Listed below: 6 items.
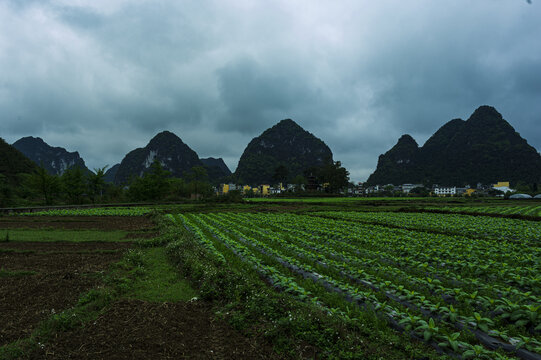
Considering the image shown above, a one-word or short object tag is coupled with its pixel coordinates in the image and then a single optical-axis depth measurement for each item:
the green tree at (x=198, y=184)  64.26
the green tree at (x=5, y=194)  32.81
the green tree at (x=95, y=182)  46.47
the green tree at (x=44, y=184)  38.22
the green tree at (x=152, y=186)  51.53
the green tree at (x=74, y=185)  43.28
